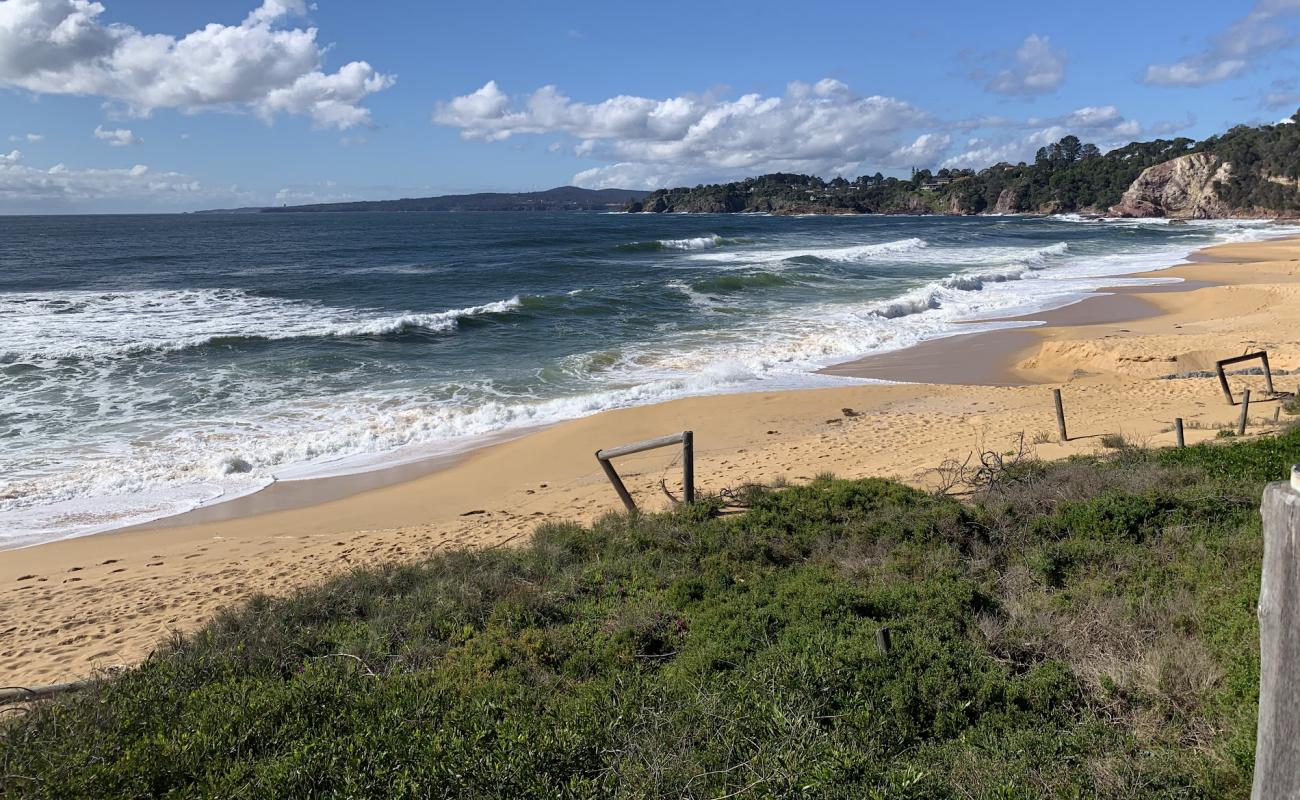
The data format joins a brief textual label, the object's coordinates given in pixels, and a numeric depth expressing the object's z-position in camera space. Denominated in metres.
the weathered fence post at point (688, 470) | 8.80
